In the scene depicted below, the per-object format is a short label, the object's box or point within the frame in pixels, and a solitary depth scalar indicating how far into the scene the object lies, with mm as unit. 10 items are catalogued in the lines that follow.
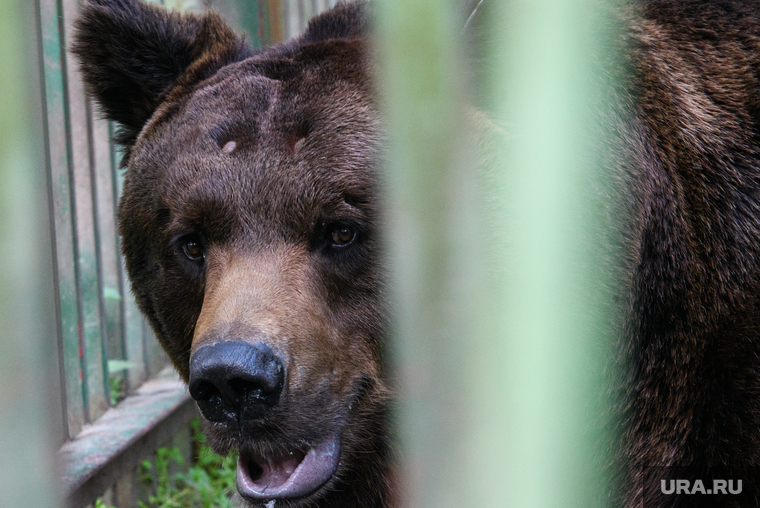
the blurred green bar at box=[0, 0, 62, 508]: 1991
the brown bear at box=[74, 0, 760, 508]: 4367
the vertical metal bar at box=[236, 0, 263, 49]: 9727
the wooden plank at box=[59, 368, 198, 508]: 7066
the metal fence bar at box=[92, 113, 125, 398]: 8164
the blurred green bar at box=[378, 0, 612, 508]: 1979
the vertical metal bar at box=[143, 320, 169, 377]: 9211
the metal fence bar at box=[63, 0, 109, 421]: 7668
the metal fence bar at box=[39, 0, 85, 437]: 7031
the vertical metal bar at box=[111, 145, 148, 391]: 8703
